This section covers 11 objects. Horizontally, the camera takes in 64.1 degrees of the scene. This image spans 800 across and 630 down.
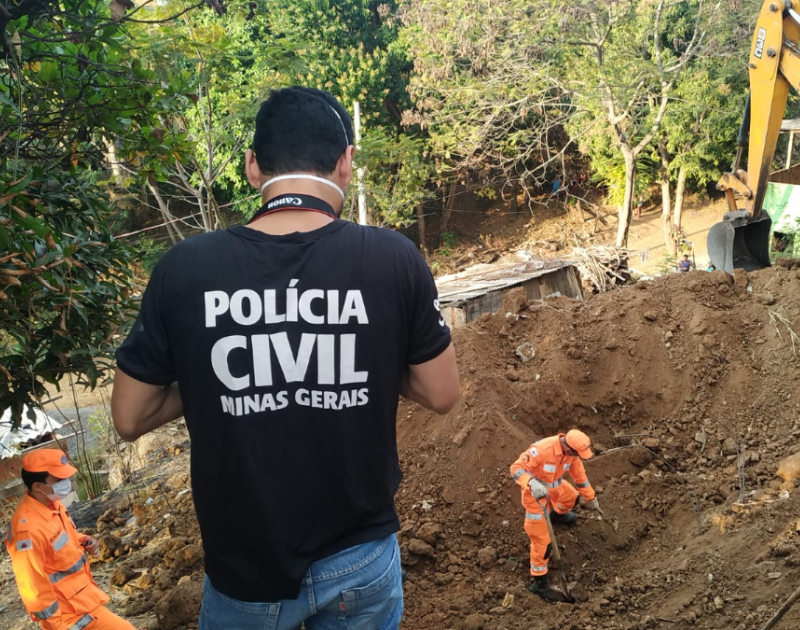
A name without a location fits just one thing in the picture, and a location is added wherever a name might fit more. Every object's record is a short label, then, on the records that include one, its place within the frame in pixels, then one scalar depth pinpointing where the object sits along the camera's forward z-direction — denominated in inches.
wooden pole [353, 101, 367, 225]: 514.3
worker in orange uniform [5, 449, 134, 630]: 146.6
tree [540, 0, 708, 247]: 561.3
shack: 408.5
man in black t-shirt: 54.4
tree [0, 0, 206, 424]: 101.1
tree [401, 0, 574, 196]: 577.6
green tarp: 415.5
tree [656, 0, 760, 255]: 581.9
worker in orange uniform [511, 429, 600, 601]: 190.7
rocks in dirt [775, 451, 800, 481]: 198.8
